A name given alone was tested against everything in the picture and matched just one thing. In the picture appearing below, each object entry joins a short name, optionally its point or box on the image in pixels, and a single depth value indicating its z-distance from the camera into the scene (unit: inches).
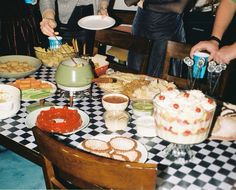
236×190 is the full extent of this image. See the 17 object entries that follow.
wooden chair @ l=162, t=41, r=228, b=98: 82.6
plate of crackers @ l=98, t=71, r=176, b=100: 72.3
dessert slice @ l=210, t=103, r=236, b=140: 59.3
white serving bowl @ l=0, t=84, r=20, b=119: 64.4
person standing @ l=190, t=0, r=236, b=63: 77.5
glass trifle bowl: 47.7
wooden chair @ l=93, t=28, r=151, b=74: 92.0
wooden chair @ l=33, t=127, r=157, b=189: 35.8
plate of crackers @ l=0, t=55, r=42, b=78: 82.7
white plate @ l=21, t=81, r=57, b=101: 73.0
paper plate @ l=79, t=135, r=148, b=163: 52.0
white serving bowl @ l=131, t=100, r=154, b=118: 65.1
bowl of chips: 89.7
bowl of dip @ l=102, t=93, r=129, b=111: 65.7
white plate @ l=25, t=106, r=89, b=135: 61.8
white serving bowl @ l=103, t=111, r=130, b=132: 61.1
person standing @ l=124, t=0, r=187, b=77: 115.8
